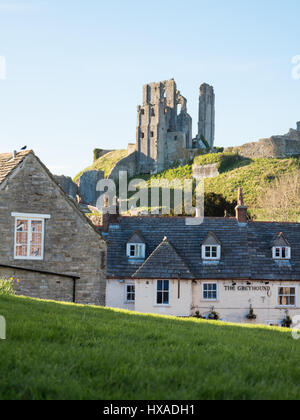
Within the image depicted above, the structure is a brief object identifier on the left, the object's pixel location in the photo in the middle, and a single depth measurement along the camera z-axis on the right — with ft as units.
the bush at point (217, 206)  193.67
